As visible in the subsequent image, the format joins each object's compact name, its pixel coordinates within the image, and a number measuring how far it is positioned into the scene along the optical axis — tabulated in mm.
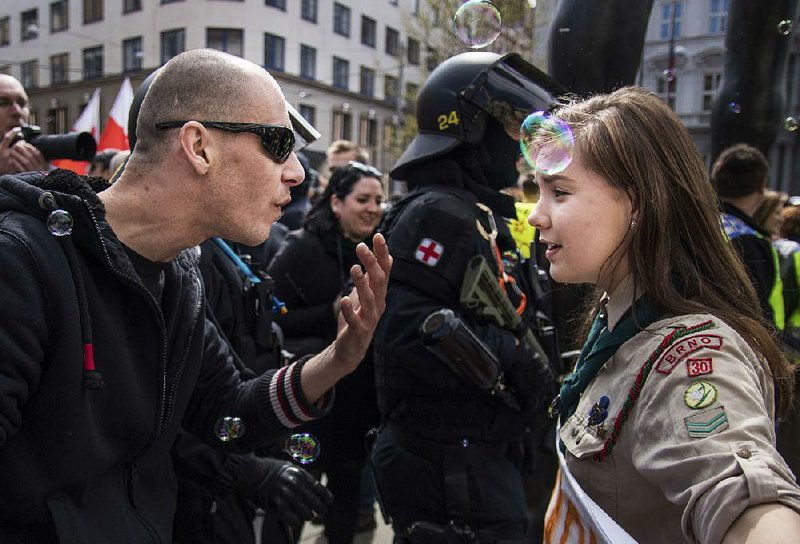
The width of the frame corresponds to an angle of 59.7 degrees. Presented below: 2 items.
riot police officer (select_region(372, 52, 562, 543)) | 2561
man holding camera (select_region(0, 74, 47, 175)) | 2793
